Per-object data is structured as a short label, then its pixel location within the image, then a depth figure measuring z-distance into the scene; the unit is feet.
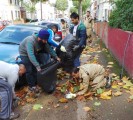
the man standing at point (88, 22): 27.90
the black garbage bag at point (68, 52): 13.79
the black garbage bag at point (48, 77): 11.07
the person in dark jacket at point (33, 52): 11.07
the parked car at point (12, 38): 12.63
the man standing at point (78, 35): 13.82
